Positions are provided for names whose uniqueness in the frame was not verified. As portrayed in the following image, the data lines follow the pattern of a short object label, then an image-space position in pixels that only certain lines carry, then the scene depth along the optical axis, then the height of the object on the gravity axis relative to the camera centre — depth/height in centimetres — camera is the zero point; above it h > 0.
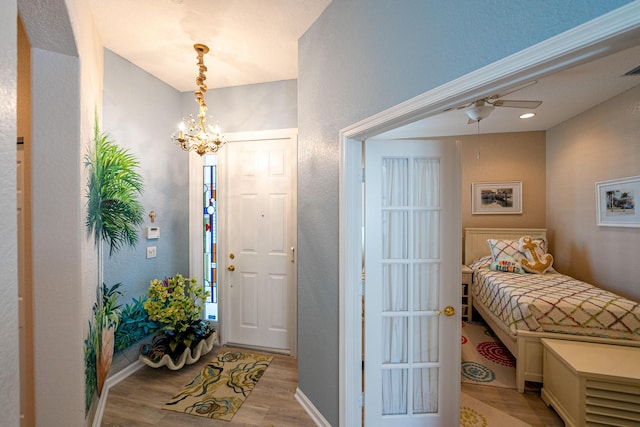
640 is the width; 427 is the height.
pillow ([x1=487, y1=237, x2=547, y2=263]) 385 -57
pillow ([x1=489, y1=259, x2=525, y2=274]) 370 -79
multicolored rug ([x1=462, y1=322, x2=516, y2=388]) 249 -160
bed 219 -100
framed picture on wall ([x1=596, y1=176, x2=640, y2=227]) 279 +10
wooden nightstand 388 -124
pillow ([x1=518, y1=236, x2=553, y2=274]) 367 -66
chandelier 234 +68
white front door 291 -36
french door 179 -45
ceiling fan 243 +99
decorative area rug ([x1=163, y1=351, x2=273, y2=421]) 206 -154
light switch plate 273 -42
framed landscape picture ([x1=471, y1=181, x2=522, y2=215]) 440 +21
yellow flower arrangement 252 -98
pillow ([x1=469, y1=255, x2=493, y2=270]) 404 -81
